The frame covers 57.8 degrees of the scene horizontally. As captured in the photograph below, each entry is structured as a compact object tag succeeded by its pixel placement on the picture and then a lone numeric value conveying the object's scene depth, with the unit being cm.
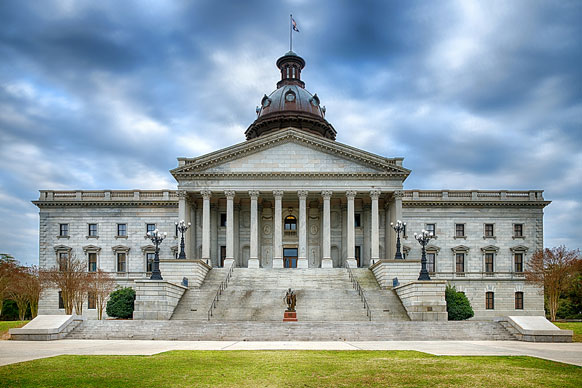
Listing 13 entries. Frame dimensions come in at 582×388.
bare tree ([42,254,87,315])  4353
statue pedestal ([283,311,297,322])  3186
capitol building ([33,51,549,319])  5169
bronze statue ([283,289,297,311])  3241
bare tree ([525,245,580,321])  4778
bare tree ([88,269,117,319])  4675
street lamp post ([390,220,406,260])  4294
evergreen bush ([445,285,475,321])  3969
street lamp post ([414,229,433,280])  3594
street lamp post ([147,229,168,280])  3600
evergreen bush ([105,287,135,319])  3791
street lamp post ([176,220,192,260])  4259
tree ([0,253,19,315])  4828
